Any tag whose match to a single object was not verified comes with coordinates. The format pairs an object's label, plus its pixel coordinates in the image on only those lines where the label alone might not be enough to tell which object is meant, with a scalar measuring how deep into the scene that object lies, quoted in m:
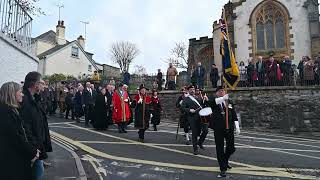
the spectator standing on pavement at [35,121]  5.62
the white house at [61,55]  44.19
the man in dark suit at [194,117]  11.23
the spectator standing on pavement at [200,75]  22.25
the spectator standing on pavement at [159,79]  24.80
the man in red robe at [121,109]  15.58
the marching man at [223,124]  8.66
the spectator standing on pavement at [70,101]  20.64
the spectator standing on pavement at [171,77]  24.31
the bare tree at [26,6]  12.83
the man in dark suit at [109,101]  16.88
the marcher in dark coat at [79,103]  19.12
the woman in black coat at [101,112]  16.52
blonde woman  4.82
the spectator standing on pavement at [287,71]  20.25
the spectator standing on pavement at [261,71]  20.97
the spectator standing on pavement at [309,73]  19.97
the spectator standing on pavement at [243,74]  21.69
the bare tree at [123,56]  65.56
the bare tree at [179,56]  59.05
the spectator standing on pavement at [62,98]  21.95
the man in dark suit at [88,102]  17.84
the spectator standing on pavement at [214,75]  21.83
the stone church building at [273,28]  27.88
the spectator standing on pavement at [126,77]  25.37
